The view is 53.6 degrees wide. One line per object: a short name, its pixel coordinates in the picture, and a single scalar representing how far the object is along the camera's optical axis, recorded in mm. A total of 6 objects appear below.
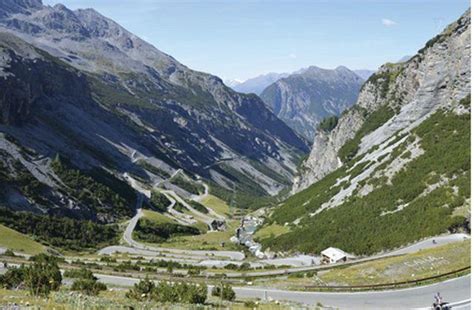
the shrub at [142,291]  25531
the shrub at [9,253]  68625
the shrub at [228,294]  30906
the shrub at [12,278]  27566
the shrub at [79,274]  39391
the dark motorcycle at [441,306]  25078
